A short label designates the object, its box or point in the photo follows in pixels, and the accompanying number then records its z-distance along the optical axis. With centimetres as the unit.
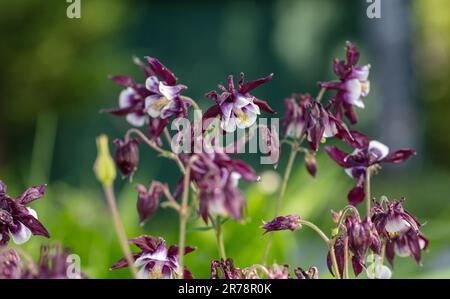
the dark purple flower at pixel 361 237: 72
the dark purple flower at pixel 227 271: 73
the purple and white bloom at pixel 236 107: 76
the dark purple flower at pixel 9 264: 69
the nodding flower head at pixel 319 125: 78
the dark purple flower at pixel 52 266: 65
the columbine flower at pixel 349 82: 84
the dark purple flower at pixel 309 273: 73
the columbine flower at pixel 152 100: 77
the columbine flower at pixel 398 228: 75
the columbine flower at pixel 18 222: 76
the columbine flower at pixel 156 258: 75
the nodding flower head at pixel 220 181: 66
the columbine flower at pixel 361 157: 80
